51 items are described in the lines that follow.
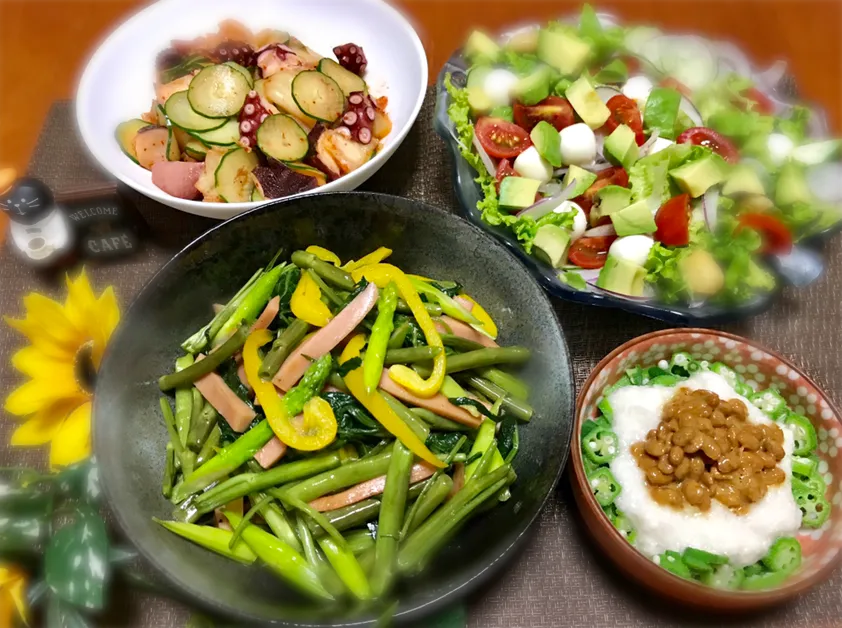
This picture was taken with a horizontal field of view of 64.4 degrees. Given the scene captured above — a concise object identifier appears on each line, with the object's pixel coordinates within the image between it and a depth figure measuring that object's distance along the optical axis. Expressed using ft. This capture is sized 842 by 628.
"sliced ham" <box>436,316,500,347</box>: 1.08
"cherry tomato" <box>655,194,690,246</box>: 1.26
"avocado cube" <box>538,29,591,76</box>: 1.43
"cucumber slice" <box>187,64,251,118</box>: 1.35
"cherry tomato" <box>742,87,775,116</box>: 1.46
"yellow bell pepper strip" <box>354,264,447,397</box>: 1.01
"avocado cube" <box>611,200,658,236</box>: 1.25
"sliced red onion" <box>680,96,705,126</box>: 1.44
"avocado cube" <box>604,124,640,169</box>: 1.31
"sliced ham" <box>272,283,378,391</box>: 1.02
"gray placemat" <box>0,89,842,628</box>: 1.05
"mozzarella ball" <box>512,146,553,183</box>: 1.30
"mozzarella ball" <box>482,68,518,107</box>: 1.39
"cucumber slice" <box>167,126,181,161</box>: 1.36
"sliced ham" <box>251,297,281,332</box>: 1.09
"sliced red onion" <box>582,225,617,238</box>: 1.29
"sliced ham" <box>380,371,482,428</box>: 1.01
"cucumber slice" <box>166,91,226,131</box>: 1.35
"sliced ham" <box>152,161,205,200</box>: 1.30
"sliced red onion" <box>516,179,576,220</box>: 1.25
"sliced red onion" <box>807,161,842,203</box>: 1.32
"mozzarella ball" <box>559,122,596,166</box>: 1.32
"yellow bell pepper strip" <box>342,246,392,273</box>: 1.15
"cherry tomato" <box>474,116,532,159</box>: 1.33
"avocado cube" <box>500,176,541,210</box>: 1.24
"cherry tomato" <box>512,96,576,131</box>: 1.37
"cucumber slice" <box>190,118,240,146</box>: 1.34
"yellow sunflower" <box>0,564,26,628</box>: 0.82
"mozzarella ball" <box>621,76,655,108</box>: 1.43
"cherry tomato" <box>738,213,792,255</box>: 1.25
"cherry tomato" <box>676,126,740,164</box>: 1.38
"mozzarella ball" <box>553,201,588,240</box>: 1.26
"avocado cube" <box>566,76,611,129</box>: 1.36
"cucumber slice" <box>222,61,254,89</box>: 1.41
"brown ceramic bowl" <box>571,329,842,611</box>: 0.93
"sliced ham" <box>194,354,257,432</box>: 1.02
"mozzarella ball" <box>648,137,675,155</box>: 1.36
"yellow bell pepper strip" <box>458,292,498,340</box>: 1.12
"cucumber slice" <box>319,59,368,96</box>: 1.43
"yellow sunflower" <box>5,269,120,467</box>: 0.99
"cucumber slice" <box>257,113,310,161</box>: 1.30
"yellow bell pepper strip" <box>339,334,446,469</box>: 0.97
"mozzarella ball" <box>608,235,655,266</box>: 1.22
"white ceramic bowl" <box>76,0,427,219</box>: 1.37
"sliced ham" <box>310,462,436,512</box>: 0.97
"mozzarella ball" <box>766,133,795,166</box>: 1.37
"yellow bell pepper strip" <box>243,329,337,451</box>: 0.97
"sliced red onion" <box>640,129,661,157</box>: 1.36
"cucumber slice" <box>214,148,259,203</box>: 1.27
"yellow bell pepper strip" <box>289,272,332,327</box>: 1.06
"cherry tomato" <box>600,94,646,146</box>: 1.38
